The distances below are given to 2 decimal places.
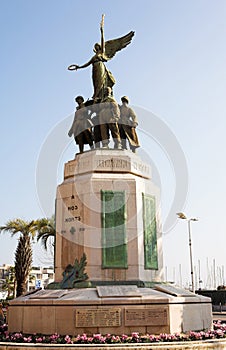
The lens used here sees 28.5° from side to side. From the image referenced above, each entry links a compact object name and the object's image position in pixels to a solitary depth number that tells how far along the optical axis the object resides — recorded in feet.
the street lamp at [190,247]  118.34
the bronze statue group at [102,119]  57.31
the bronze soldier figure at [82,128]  58.23
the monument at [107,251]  41.34
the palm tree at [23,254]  104.58
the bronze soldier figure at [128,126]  58.13
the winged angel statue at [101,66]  60.59
